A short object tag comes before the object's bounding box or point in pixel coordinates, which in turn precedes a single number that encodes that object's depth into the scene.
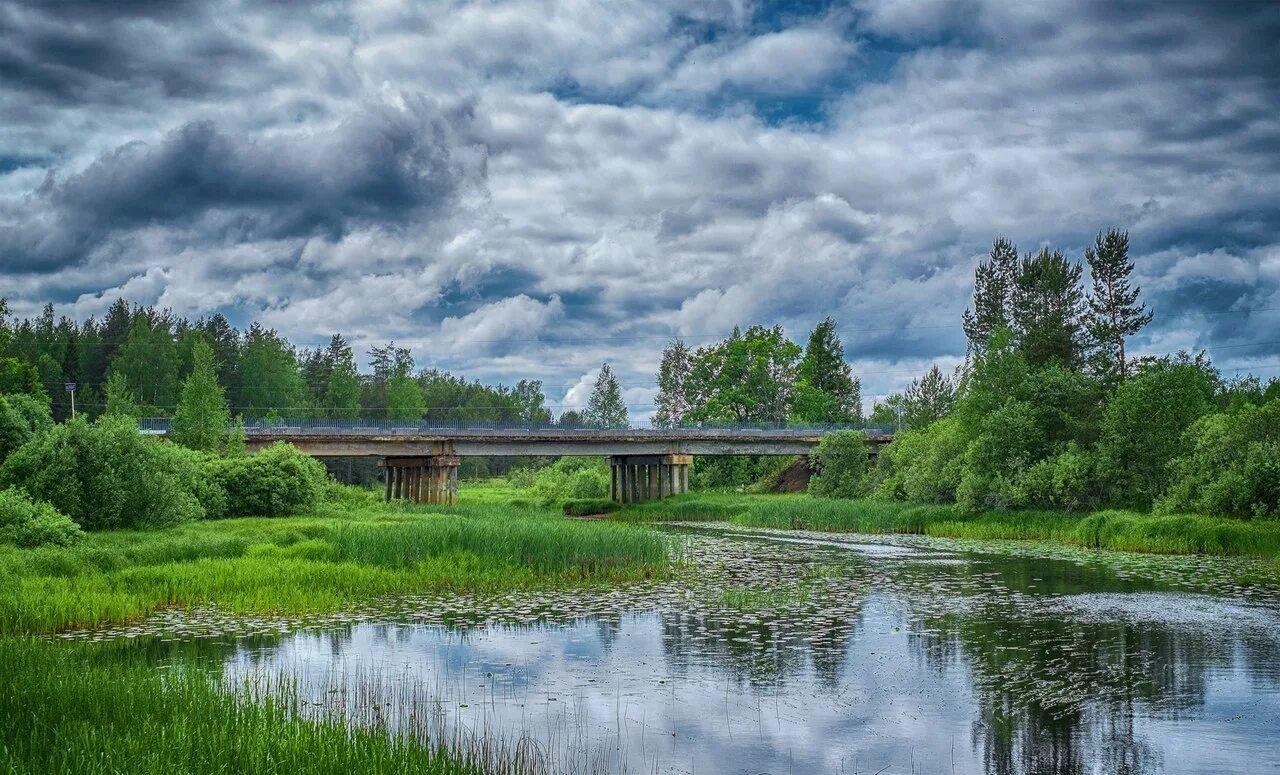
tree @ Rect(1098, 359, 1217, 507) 51.81
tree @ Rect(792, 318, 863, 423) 137.12
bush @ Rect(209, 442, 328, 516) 52.53
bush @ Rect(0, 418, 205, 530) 38.47
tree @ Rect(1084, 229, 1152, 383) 79.19
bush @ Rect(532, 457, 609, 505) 109.69
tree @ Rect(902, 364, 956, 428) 87.50
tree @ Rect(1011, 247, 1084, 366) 72.62
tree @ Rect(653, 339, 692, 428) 172.25
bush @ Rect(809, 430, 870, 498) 86.44
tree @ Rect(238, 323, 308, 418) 131.25
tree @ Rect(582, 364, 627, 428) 185.38
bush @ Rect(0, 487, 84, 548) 31.77
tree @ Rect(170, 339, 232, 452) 66.88
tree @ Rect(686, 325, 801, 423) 134.25
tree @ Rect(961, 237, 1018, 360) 97.31
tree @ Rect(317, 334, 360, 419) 141.75
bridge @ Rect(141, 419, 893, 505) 79.88
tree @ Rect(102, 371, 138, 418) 91.56
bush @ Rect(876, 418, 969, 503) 64.75
